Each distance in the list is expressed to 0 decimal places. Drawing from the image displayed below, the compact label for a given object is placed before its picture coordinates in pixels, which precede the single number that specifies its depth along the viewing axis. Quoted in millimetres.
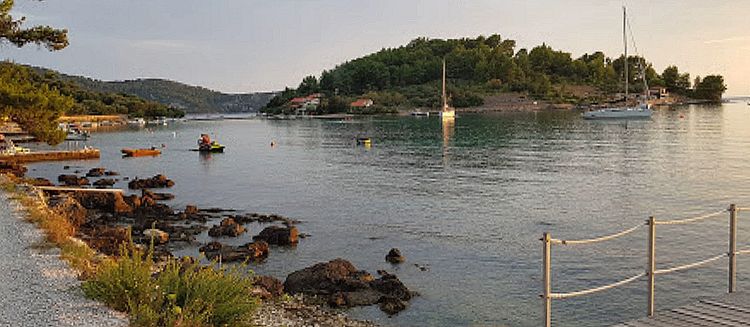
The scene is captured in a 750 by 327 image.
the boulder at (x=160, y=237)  21819
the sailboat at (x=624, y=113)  122438
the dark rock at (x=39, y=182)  33369
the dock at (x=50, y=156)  54688
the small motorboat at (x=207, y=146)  69875
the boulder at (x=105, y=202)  29203
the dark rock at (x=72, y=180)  39562
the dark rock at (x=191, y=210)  28844
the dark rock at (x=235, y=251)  19688
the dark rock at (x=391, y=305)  14578
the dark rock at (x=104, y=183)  39284
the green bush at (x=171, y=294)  8203
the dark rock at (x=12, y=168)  42434
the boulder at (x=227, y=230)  23703
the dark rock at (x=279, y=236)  22031
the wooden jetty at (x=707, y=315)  8523
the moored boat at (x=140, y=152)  65688
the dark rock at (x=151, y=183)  40062
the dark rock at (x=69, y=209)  22359
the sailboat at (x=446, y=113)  149500
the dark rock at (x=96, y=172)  45925
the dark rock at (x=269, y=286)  14691
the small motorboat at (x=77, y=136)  88500
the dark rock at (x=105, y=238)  17438
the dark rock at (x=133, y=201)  30172
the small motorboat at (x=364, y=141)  72312
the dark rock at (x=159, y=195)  33906
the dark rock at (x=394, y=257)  19577
